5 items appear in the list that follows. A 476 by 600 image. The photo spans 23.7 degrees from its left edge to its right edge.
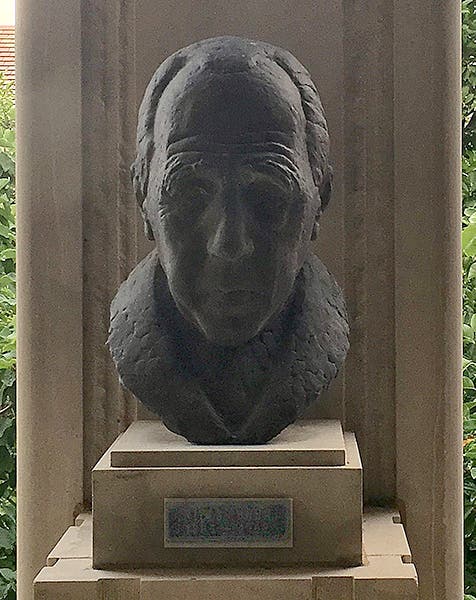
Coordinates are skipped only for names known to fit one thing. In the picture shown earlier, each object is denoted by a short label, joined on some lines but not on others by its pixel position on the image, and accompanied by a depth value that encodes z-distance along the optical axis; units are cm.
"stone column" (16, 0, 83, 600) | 259
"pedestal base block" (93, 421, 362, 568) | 205
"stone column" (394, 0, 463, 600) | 255
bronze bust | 204
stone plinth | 199
